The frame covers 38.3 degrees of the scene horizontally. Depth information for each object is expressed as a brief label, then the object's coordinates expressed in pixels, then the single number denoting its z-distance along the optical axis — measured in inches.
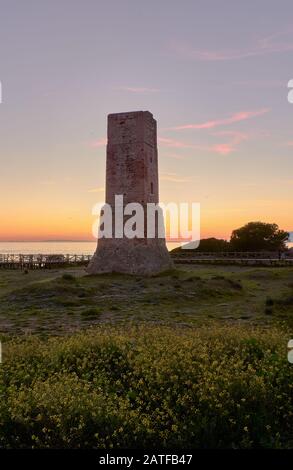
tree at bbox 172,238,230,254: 2849.4
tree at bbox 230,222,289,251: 2834.6
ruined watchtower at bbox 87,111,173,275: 1428.4
